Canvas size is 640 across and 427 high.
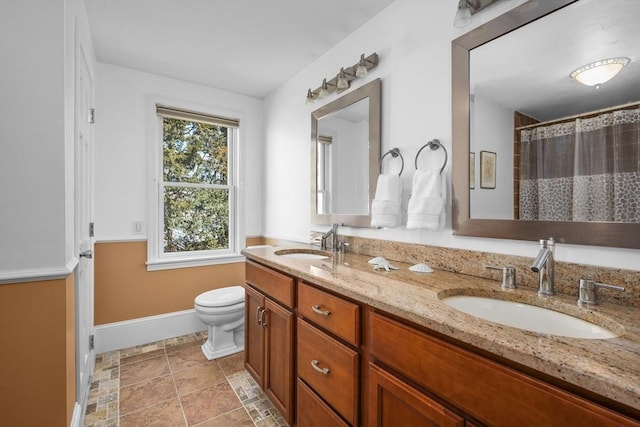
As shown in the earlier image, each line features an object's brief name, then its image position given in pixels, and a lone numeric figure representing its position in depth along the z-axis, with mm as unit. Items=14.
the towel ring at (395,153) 1690
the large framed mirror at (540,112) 934
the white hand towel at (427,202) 1405
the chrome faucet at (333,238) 2051
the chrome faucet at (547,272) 989
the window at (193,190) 2785
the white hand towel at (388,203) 1628
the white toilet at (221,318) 2311
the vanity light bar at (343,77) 1829
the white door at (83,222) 1592
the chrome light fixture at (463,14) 1270
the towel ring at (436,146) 1444
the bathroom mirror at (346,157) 1861
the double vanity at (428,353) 568
